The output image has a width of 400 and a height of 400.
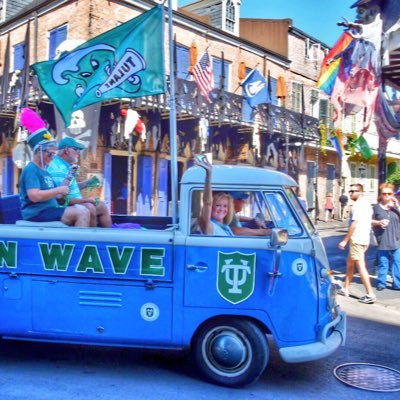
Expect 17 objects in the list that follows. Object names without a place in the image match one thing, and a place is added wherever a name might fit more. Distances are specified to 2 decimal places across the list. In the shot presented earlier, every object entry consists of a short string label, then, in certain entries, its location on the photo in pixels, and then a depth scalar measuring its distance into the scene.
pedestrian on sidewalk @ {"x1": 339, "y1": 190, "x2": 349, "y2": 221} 26.20
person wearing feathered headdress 4.67
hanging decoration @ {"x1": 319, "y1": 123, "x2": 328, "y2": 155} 23.68
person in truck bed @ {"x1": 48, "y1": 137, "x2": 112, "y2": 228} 5.12
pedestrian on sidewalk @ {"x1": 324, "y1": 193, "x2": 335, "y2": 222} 25.08
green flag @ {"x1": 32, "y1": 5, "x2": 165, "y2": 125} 5.02
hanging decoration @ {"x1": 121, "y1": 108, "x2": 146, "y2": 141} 14.05
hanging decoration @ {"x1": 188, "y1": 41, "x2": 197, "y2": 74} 17.48
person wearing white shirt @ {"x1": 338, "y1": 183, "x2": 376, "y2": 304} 7.89
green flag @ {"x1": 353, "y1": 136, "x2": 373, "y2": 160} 20.15
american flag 15.40
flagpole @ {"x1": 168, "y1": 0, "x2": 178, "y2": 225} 4.46
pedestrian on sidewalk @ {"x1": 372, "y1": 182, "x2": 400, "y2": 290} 8.69
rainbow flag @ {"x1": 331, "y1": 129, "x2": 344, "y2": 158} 20.05
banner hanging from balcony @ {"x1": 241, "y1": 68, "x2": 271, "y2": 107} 17.28
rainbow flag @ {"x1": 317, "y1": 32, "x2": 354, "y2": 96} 10.34
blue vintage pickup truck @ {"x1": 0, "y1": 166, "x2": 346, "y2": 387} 4.21
